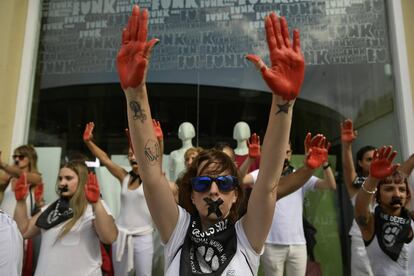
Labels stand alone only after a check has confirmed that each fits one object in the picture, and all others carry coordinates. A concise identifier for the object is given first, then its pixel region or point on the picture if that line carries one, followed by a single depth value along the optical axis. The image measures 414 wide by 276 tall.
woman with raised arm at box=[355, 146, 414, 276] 2.22
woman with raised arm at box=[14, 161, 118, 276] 2.47
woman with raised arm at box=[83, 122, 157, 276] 3.30
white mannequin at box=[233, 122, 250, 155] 4.10
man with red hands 3.11
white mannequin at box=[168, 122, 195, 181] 4.11
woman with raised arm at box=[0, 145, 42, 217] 3.57
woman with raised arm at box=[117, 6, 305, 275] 1.23
